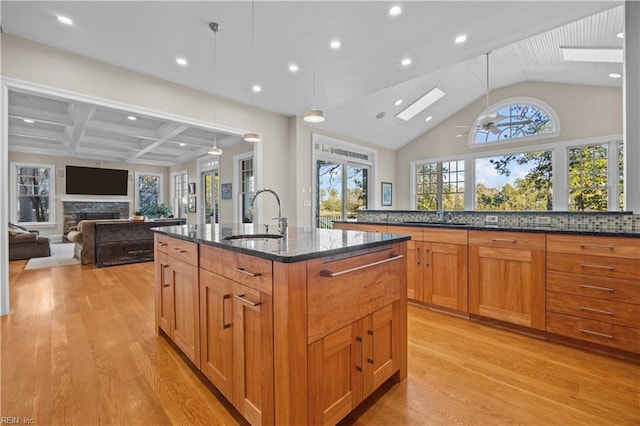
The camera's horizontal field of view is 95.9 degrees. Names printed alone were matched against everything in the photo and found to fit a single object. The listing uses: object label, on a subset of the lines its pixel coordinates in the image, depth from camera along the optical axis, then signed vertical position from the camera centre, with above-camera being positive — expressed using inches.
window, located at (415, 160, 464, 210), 309.6 +31.0
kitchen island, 45.9 -20.0
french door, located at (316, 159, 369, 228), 252.4 +22.0
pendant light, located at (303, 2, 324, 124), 104.0 +35.6
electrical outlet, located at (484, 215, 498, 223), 117.9 -2.5
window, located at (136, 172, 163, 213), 399.5 +32.3
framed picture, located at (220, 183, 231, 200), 288.4 +22.6
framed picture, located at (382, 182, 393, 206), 321.6 +22.8
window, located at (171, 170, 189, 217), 380.1 +28.3
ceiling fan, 201.2 +64.5
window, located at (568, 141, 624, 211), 225.5 +30.1
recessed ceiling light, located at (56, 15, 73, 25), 105.2 +71.4
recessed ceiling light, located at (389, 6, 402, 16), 105.3 +74.9
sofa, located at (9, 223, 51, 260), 216.7 -24.7
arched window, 255.1 +85.7
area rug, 200.8 -35.5
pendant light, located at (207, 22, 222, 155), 112.0 +72.9
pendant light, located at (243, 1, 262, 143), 104.7 +73.3
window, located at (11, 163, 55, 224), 314.3 +23.1
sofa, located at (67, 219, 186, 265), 204.8 -19.9
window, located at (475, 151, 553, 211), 262.7 +29.9
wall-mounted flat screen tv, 345.7 +40.8
